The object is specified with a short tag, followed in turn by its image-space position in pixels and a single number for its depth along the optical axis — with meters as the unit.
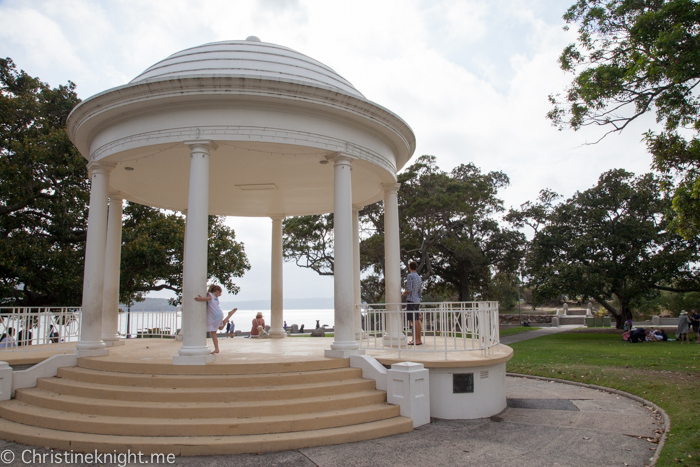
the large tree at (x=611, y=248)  28.39
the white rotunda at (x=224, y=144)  8.87
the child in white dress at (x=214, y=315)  9.51
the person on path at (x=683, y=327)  24.34
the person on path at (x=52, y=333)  11.05
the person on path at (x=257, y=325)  16.92
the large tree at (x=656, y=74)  10.54
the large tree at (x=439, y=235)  30.62
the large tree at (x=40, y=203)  18.22
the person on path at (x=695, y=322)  24.74
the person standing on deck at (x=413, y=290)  11.17
